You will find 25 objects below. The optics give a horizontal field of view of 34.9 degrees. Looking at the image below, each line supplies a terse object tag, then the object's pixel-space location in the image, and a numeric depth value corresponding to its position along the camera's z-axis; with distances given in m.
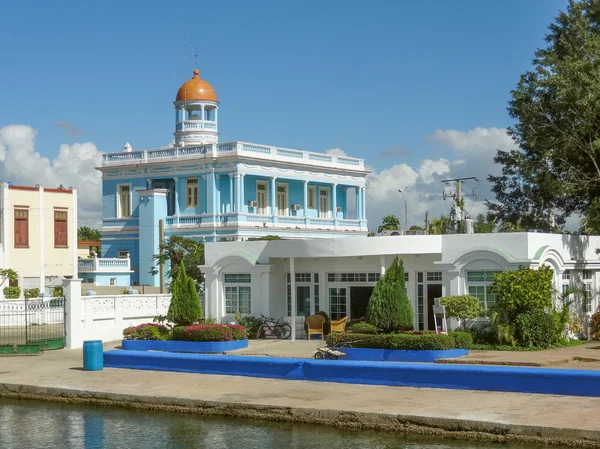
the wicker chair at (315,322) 27.55
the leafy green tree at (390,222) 66.61
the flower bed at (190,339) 25.58
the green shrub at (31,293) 45.47
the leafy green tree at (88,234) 112.75
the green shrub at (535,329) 23.30
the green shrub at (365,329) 23.43
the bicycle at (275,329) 28.19
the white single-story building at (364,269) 25.00
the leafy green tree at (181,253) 38.98
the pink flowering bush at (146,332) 26.70
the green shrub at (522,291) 23.06
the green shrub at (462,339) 23.00
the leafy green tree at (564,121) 28.72
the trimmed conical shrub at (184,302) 26.44
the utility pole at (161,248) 44.19
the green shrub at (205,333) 25.59
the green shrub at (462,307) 24.06
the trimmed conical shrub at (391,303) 22.69
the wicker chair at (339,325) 26.30
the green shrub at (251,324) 28.49
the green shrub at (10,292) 46.16
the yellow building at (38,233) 49.94
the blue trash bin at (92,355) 22.45
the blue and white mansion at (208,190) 53.91
